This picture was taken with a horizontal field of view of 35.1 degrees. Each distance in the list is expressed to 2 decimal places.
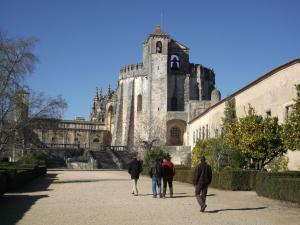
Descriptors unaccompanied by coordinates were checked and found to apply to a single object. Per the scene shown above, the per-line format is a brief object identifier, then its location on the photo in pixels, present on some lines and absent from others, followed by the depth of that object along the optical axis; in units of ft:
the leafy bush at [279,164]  83.61
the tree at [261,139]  78.02
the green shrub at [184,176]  89.33
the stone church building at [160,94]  220.84
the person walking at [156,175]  55.77
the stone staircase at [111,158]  187.84
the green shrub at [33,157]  130.84
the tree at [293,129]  55.47
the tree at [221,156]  95.89
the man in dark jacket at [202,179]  41.14
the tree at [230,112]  120.59
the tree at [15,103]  75.41
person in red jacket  58.54
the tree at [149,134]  214.90
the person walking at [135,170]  59.12
